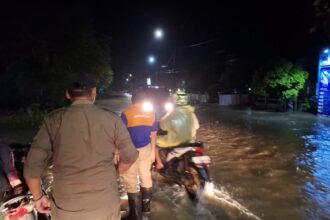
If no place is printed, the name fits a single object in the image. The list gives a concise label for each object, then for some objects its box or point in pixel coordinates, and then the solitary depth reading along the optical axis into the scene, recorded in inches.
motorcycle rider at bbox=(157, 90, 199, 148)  221.5
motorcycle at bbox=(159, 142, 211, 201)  210.7
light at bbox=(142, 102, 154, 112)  181.5
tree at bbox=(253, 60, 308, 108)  828.6
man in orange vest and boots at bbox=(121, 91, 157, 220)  178.2
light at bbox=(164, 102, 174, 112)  230.1
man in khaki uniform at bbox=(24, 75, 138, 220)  96.3
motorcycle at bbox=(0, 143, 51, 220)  121.0
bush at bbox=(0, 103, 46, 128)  608.6
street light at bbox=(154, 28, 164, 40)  1025.5
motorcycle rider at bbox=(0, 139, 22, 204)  135.3
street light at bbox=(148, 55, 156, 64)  1963.8
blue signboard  736.3
